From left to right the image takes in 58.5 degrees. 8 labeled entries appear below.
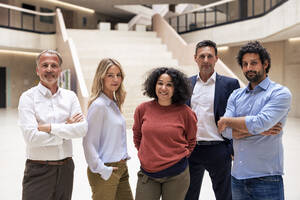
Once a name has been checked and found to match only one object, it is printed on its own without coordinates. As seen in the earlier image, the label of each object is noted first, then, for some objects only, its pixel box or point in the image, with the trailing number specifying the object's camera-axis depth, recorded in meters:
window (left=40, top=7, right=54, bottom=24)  19.75
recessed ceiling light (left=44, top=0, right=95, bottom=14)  19.85
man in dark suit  2.62
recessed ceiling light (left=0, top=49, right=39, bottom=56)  17.72
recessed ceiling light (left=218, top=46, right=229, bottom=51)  15.96
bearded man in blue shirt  1.88
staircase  10.05
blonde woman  2.17
